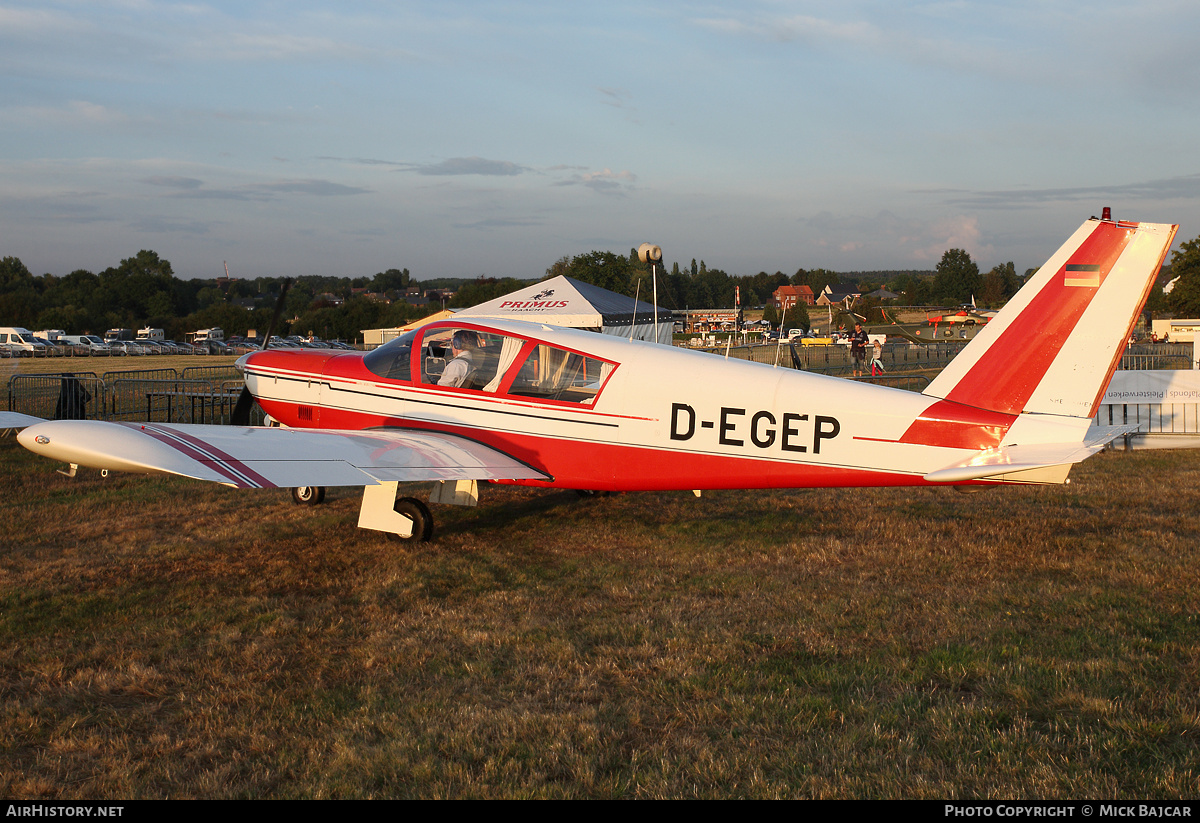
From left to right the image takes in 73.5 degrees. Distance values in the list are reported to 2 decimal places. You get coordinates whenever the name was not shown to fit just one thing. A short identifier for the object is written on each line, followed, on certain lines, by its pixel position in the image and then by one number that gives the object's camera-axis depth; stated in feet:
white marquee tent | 75.10
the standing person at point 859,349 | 90.48
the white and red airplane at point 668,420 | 19.42
